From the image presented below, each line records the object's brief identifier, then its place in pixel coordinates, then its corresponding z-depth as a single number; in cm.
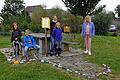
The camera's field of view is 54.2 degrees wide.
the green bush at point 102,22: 1514
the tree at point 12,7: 2346
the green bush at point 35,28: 1372
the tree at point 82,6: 771
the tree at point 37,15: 1680
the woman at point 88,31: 547
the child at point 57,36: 517
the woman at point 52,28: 526
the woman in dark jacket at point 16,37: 535
